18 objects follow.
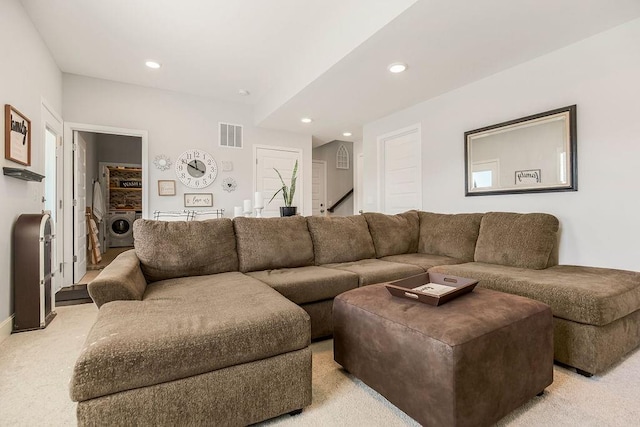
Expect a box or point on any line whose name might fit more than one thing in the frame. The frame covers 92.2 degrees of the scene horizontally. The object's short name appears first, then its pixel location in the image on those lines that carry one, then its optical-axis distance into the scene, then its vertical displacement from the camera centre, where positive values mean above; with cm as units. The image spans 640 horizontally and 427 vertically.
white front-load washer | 706 -29
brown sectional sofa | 109 -43
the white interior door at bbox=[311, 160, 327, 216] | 678 +61
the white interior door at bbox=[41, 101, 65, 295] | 357 +38
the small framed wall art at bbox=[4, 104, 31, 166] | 224 +63
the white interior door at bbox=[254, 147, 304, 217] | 497 +70
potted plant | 324 +4
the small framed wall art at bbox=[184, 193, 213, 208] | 443 +23
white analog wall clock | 438 +69
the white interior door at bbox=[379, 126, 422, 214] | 405 +59
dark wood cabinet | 231 -42
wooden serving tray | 145 -39
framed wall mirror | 257 +54
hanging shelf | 220 +33
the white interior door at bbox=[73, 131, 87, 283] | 382 +12
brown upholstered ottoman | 114 -58
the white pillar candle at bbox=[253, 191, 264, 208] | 308 +14
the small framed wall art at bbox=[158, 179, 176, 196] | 425 +40
